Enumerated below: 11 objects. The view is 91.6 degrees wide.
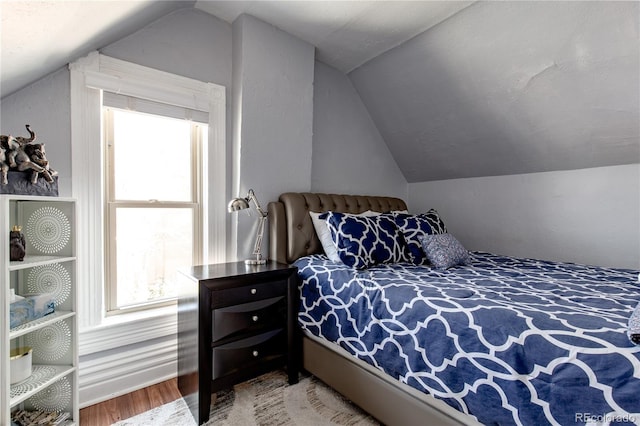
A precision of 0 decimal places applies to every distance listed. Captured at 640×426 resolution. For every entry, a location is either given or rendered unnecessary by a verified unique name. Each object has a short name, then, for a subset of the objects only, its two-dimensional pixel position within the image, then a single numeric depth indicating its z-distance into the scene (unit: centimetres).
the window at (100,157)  178
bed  91
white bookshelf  142
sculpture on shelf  122
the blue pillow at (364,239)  197
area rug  161
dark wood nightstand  162
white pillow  217
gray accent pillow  204
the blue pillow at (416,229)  218
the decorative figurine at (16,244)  125
